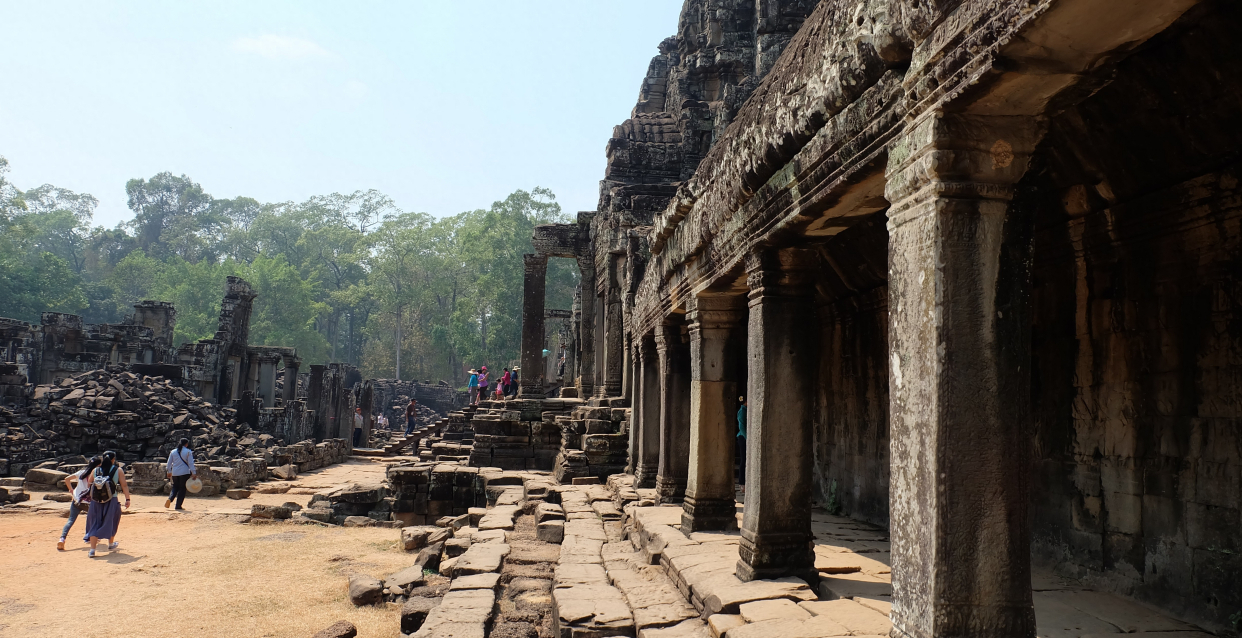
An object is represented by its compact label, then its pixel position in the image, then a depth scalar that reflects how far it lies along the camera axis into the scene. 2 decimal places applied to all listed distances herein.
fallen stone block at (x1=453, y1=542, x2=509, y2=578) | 6.95
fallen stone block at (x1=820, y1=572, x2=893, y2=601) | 4.59
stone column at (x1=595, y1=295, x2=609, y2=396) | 16.20
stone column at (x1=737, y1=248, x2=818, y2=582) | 4.85
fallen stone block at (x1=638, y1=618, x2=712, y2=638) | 4.34
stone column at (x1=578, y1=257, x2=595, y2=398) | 18.59
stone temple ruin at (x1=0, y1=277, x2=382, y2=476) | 18.70
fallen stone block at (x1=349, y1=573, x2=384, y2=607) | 7.47
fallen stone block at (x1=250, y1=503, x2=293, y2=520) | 12.65
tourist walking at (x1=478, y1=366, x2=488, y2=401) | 25.33
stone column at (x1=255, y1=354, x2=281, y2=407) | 29.08
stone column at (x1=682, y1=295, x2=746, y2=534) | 6.41
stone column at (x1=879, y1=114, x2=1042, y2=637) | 2.69
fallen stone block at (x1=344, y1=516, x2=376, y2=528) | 12.56
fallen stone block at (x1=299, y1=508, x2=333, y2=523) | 12.84
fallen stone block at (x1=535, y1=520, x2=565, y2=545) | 8.65
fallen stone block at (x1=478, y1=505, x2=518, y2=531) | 9.23
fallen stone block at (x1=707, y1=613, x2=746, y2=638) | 4.04
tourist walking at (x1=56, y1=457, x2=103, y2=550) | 9.95
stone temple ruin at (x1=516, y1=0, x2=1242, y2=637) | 2.70
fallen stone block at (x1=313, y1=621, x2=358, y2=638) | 6.06
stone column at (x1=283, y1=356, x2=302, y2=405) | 29.97
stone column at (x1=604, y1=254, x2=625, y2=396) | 15.95
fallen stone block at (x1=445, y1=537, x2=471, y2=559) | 8.59
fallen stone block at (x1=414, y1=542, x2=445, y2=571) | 8.63
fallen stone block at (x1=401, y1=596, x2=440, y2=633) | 6.26
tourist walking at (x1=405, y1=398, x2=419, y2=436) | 28.16
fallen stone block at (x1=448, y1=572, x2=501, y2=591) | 6.43
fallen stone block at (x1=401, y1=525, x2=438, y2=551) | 10.55
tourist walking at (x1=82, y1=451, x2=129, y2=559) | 9.81
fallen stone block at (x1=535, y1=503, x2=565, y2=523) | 9.19
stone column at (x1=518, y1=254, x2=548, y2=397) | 18.75
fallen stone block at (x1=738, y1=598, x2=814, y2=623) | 4.02
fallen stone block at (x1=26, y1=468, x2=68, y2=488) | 15.34
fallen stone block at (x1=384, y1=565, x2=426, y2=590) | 7.80
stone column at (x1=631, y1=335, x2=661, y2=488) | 9.55
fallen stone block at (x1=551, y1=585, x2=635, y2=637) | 4.77
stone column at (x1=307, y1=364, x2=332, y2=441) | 27.38
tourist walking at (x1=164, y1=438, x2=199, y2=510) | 13.42
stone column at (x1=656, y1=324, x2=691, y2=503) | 8.05
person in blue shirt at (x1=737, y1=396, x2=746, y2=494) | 10.36
